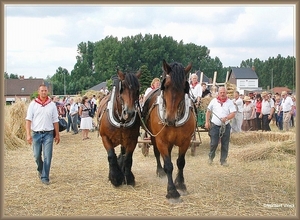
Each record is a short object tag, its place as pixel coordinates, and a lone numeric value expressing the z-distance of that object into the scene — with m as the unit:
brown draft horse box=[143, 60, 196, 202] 5.48
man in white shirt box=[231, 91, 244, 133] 11.95
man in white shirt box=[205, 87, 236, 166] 8.62
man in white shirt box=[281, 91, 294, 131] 15.34
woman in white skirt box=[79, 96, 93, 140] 14.81
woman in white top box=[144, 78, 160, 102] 8.39
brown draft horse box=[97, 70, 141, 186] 6.04
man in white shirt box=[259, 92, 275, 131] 15.15
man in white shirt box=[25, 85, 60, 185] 6.96
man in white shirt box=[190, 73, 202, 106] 9.13
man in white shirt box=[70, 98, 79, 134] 17.19
